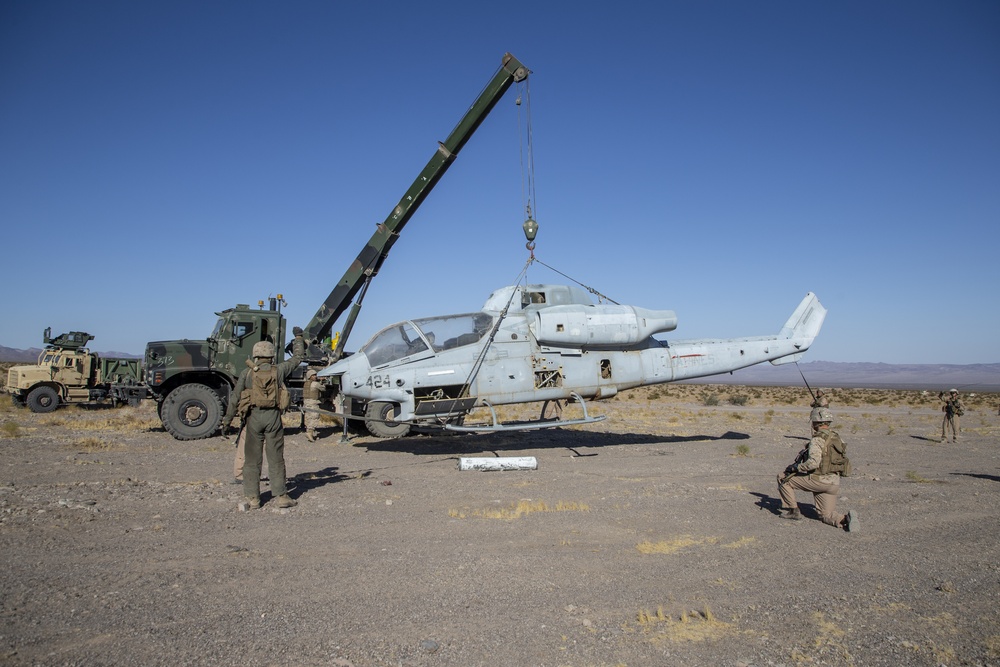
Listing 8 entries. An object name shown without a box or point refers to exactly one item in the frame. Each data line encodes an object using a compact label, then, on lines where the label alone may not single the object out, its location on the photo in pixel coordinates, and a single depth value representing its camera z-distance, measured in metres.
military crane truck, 13.84
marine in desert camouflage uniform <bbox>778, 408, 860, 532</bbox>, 6.84
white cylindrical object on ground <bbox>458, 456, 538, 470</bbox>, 9.88
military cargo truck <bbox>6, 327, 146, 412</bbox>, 19.98
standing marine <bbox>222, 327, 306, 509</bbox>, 7.16
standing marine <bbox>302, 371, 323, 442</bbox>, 13.70
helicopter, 11.11
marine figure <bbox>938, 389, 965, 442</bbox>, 15.24
